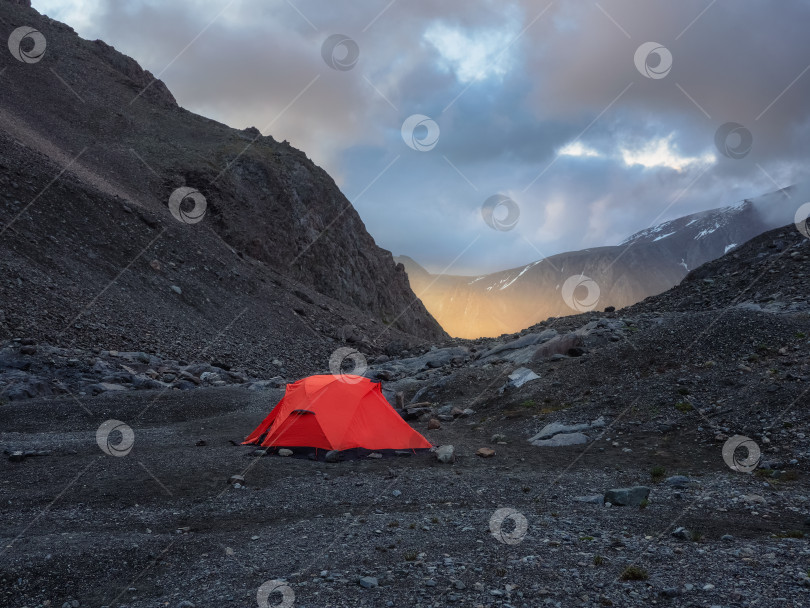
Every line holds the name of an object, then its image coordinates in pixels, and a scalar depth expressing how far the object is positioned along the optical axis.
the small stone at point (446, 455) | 12.83
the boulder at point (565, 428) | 14.60
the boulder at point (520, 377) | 19.23
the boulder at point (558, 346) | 20.64
